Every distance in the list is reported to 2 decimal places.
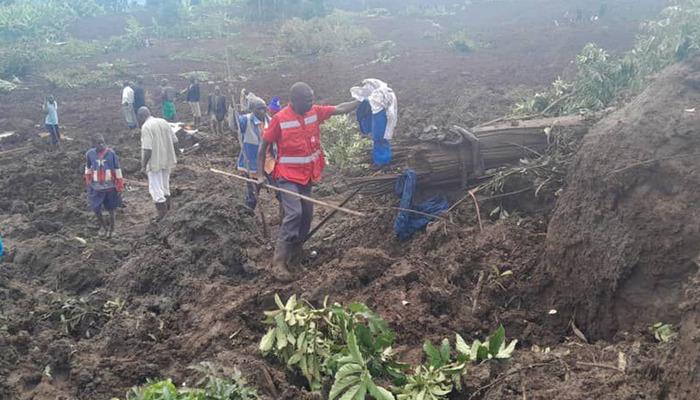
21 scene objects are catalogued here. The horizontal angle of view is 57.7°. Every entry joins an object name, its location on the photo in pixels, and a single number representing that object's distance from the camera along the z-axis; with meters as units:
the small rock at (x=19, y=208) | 10.24
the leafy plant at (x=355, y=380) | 3.59
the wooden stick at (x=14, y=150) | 13.81
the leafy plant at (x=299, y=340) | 4.24
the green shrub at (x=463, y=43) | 26.88
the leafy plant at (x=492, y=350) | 3.94
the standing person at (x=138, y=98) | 15.16
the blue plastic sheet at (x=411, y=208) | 6.56
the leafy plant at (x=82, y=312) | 5.95
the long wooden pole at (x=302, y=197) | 5.95
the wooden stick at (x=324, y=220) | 6.57
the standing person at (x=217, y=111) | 14.57
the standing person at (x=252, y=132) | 8.61
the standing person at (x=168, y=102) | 15.78
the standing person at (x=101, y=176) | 8.69
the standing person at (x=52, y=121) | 13.73
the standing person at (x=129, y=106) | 14.83
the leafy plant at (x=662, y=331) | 3.86
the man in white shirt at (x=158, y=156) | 8.55
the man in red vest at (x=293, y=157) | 6.33
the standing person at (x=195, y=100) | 15.94
